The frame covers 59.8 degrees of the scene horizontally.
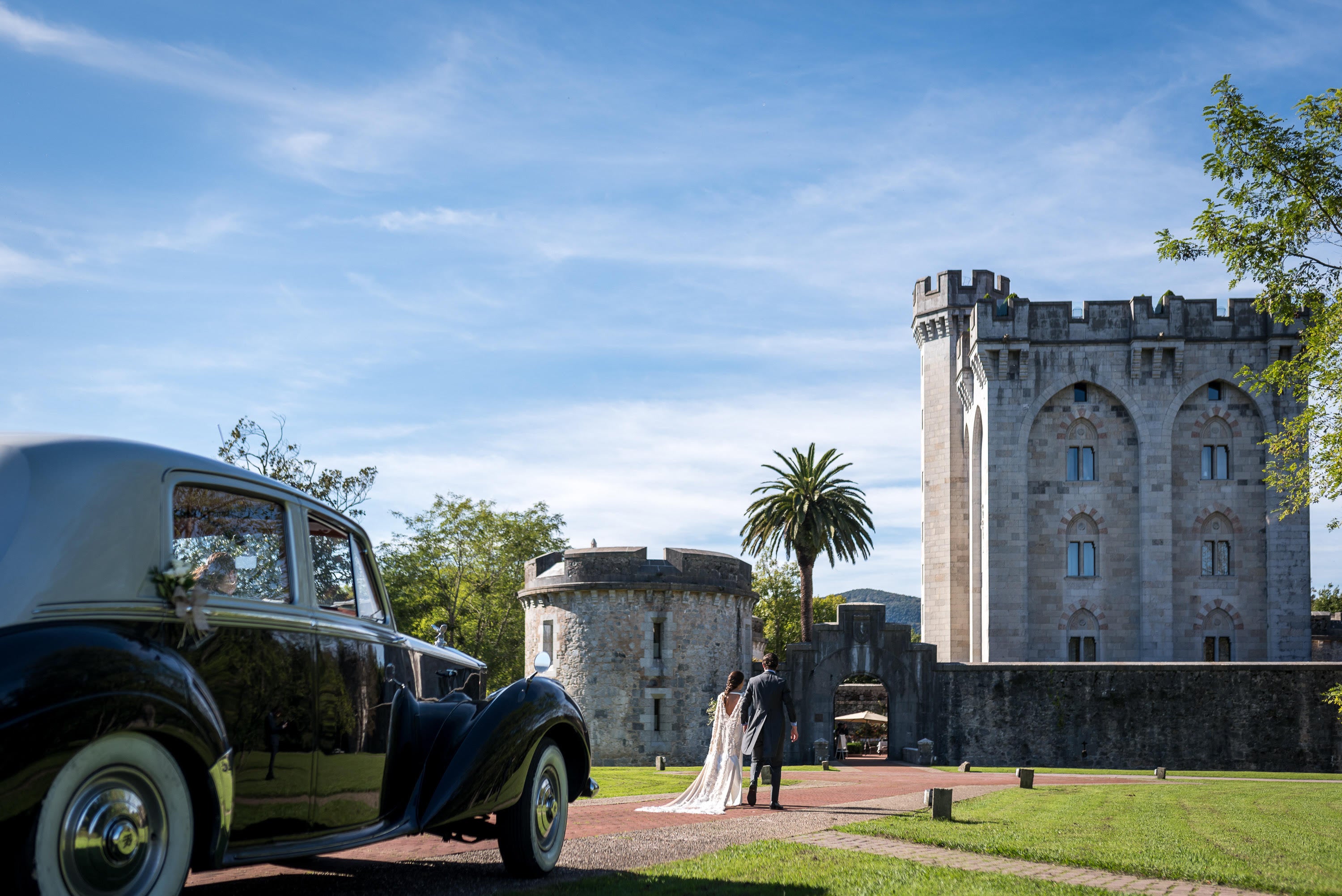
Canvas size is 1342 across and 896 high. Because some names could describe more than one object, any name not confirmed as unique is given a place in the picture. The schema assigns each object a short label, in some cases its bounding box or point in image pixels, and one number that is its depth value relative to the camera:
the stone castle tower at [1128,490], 45.69
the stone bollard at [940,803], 11.34
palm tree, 50.50
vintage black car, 4.28
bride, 12.54
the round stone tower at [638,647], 41.03
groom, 13.41
